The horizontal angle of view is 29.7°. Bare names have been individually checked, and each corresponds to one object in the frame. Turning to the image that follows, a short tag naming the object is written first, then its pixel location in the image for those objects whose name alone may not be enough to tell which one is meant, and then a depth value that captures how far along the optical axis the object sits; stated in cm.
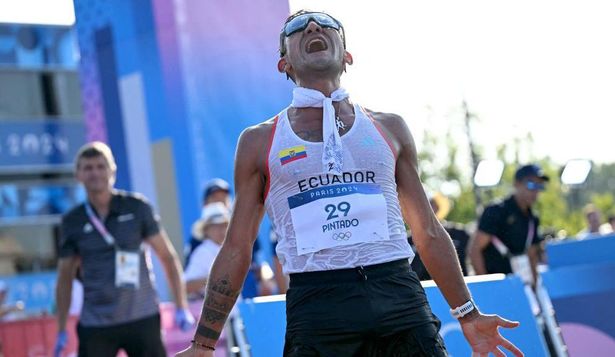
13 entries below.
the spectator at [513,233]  925
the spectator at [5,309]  1326
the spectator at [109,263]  719
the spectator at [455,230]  938
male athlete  384
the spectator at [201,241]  961
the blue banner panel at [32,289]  2842
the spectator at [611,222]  1787
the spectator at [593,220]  1698
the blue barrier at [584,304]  761
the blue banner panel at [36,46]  3009
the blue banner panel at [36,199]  3055
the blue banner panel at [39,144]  3077
